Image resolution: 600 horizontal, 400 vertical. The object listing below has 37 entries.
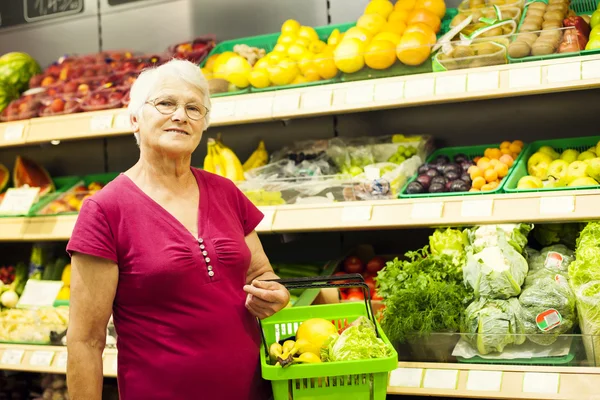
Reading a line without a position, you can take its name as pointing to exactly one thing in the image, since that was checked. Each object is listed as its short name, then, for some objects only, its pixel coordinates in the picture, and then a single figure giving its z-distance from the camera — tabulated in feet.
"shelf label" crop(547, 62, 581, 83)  8.09
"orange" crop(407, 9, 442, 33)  9.94
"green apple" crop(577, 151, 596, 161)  8.92
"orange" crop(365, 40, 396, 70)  9.30
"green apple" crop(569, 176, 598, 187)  8.29
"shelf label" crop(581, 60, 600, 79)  7.98
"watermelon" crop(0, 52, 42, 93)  12.90
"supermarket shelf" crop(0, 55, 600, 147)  8.21
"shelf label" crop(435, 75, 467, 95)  8.71
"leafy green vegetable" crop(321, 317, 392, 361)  6.33
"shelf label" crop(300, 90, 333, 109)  9.49
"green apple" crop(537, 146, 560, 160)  9.50
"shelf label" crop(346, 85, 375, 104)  9.25
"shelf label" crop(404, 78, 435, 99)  8.88
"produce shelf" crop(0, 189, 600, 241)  7.90
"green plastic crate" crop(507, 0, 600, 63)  8.25
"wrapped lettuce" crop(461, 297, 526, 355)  7.62
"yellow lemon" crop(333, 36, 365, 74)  9.46
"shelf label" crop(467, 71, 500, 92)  8.51
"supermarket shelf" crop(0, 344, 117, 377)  9.90
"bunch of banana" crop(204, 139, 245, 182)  10.93
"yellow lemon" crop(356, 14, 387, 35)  10.03
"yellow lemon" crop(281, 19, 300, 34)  10.96
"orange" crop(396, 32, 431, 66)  9.09
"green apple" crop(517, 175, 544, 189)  8.64
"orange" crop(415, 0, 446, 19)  10.13
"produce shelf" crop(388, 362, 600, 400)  7.11
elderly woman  6.15
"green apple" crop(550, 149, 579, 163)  9.20
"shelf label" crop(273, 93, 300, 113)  9.62
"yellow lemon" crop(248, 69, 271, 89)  10.20
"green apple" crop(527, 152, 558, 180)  9.18
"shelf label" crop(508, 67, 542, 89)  8.29
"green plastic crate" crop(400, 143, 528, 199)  9.88
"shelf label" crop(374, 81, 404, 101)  9.06
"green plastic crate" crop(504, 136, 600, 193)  9.19
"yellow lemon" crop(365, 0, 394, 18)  10.39
